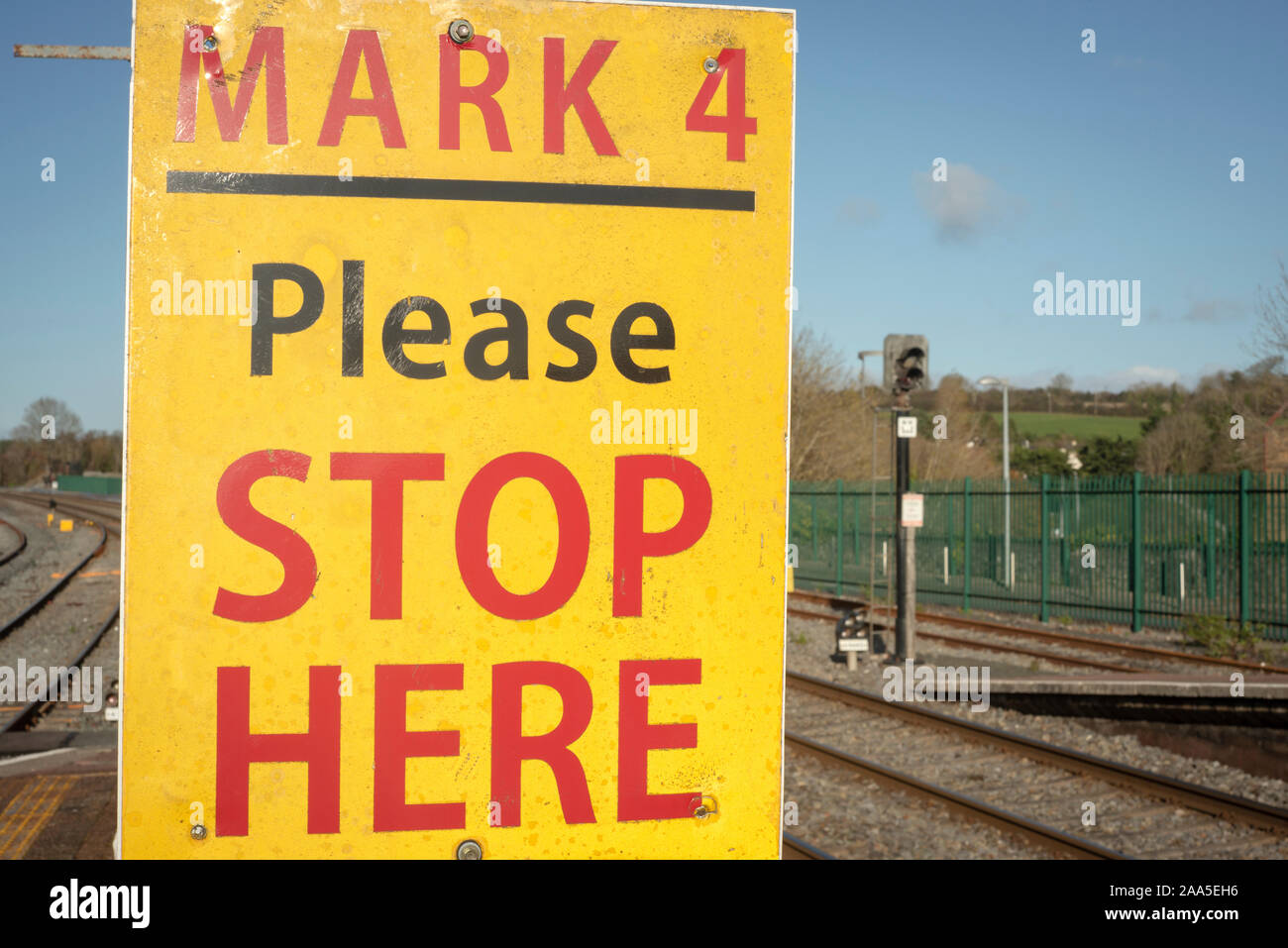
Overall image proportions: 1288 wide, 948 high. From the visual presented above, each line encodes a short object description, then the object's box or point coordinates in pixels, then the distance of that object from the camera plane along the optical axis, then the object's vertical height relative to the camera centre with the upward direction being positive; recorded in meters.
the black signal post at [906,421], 13.99 +1.00
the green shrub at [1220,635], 13.57 -2.07
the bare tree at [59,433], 98.78 +5.80
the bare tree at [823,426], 37.81 +2.51
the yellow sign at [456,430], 1.92 +0.12
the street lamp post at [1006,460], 20.20 +0.83
